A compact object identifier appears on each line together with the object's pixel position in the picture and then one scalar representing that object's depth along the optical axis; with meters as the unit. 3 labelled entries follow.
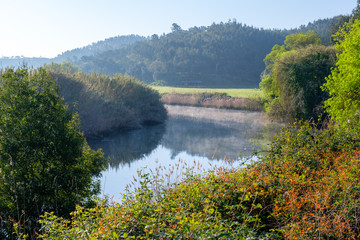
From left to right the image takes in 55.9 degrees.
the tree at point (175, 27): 131.00
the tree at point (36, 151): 9.06
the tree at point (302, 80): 27.88
